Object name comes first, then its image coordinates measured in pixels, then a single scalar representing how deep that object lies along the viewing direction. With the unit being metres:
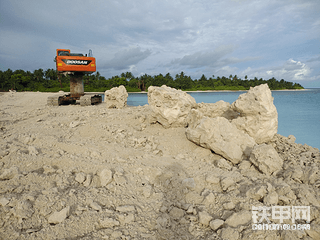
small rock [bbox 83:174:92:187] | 2.90
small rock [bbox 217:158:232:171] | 3.66
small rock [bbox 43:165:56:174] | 3.08
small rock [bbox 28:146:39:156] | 3.51
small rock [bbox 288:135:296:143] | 4.97
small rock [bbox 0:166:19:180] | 2.82
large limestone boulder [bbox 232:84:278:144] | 4.57
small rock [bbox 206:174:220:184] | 3.12
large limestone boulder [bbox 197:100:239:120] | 5.98
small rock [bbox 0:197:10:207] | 2.30
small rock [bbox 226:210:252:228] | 2.32
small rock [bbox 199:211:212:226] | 2.38
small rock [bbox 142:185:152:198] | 2.85
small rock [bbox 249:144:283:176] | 3.33
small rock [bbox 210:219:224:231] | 2.30
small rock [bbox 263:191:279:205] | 2.53
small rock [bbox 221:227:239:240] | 2.15
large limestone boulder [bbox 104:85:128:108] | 10.30
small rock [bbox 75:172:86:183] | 2.94
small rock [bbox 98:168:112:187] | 2.95
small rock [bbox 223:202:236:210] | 2.55
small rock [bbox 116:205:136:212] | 2.49
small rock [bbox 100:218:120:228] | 2.26
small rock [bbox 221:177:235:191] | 2.97
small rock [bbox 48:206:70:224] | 2.21
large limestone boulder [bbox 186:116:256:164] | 3.96
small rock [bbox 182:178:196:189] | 3.04
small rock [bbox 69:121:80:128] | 5.73
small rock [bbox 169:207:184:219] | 2.54
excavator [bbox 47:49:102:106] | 11.16
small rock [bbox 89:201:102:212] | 2.44
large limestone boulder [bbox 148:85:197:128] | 5.57
